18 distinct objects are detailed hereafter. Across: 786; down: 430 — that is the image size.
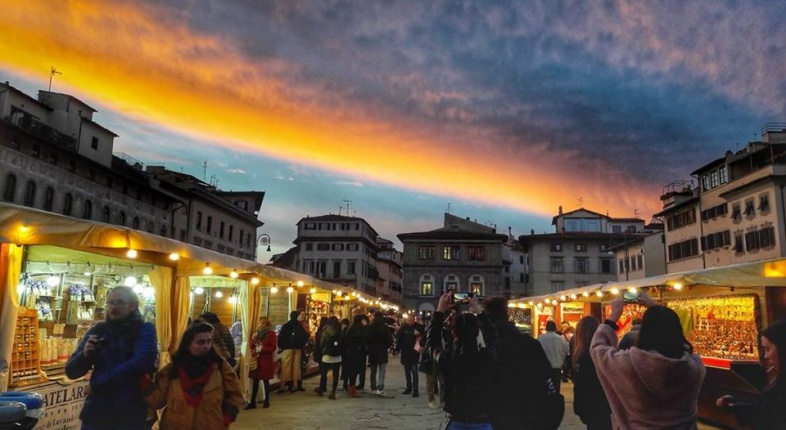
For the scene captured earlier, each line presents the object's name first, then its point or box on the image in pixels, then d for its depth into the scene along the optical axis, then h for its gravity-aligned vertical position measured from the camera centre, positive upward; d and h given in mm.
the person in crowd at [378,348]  12648 -1035
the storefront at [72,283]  6152 +263
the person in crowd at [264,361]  10328 -1098
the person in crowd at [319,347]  12497 -1025
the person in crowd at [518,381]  3699 -522
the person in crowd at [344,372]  12570 -1585
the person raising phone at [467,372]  3422 -419
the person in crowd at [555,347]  9211 -704
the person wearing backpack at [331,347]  12320 -993
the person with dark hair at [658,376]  2756 -348
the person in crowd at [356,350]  12211 -1053
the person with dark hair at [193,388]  3680 -583
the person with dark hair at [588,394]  4715 -762
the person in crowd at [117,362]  3607 -414
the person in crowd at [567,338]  14653 -900
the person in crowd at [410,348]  12695 -1018
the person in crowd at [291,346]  12641 -1002
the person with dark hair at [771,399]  3045 -506
